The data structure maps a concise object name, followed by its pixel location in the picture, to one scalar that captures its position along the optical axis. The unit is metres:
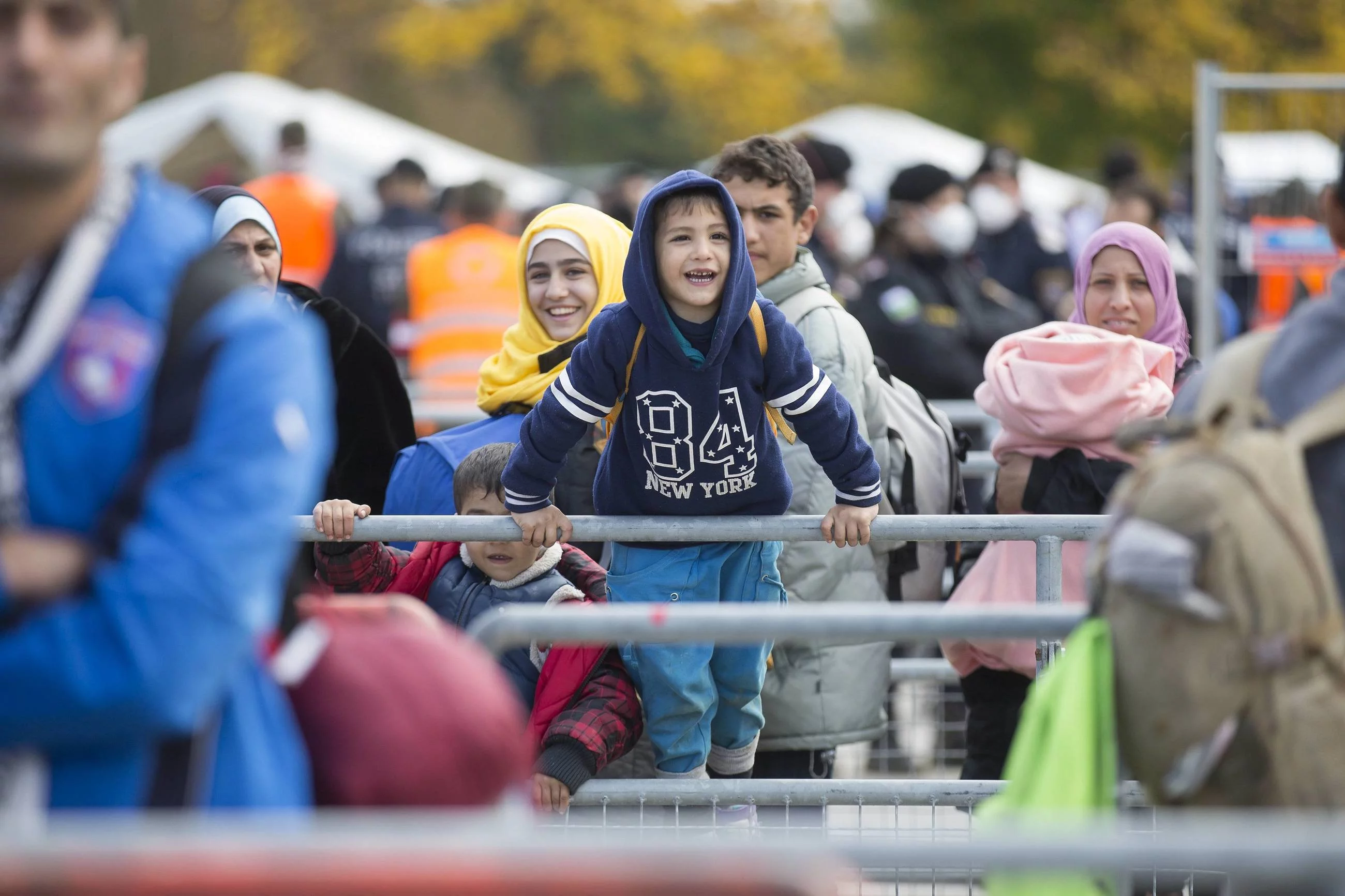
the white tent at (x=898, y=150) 40.03
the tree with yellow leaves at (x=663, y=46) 67.06
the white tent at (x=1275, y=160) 24.26
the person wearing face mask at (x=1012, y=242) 24.98
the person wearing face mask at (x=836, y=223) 18.70
